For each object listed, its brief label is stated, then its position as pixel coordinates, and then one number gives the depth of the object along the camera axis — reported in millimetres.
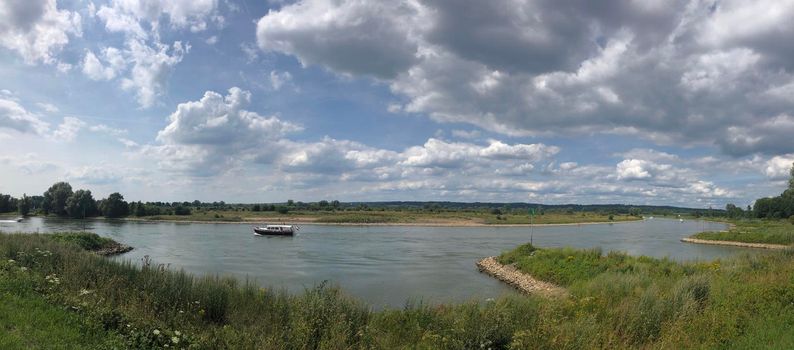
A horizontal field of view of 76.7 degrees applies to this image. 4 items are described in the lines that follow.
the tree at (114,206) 116812
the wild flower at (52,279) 10445
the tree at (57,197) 114062
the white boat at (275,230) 77625
